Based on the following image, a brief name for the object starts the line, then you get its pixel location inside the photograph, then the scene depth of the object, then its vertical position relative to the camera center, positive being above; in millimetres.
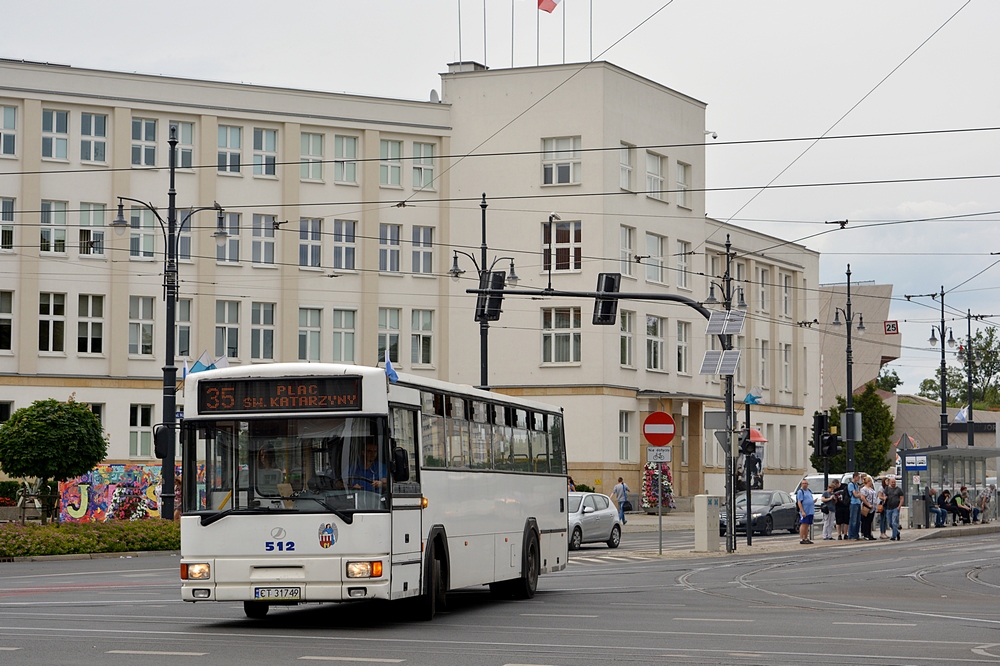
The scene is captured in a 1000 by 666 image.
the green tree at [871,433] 81000 -293
